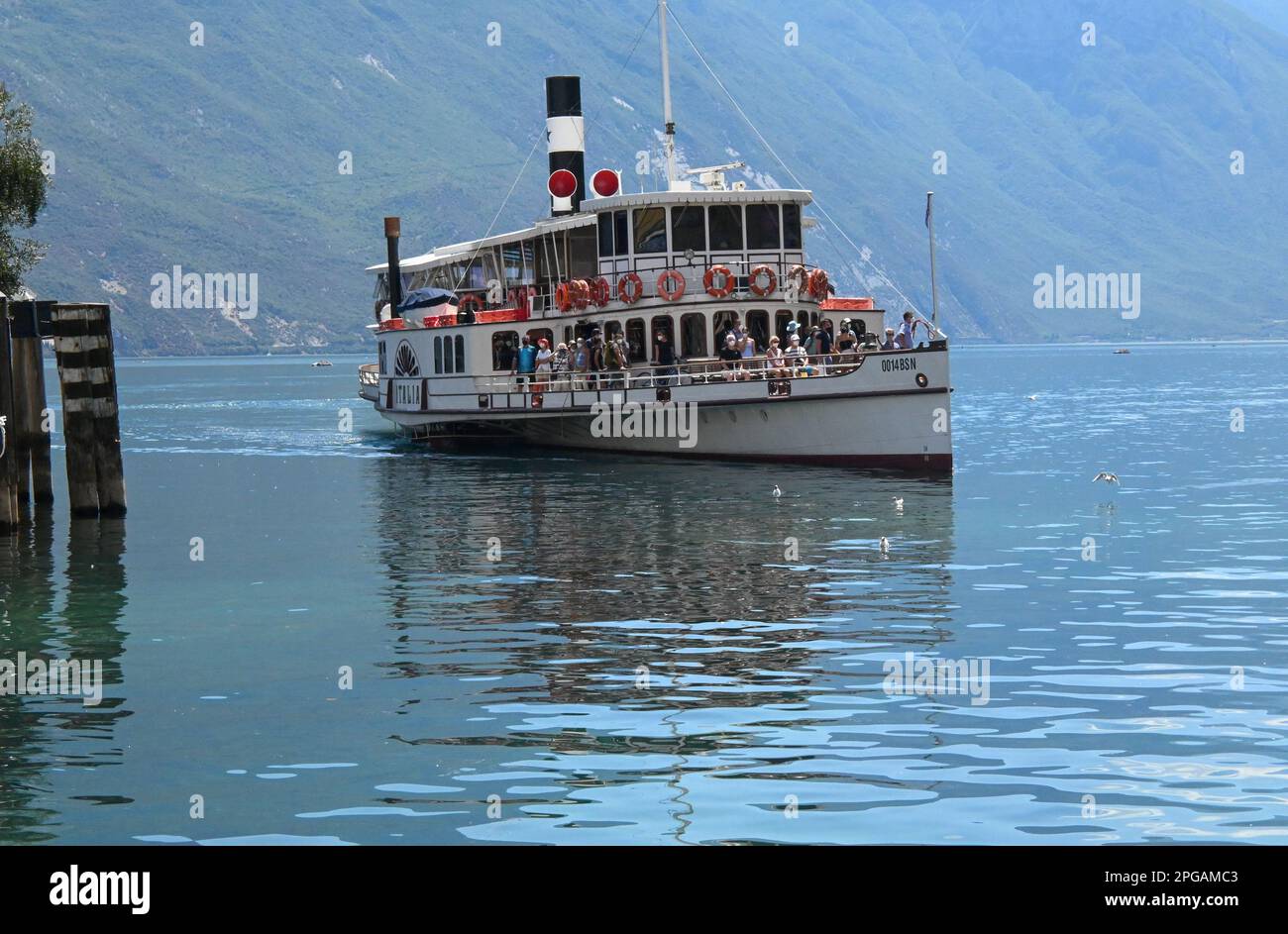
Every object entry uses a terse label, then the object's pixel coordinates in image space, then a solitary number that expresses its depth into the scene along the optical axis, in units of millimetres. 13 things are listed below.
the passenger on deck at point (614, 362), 47938
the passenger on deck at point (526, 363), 50594
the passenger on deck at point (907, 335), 44469
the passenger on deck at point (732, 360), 45344
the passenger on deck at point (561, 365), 49719
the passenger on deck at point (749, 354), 45594
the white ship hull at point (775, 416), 43562
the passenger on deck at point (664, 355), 48062
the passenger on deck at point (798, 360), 44312
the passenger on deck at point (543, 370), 50031
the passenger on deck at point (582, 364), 49031
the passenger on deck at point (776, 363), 44688
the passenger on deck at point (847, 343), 45656
